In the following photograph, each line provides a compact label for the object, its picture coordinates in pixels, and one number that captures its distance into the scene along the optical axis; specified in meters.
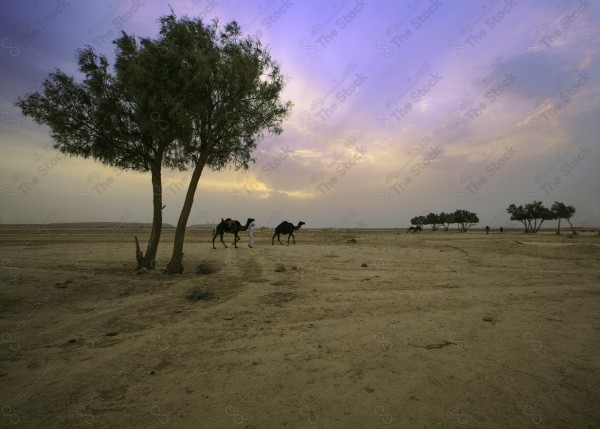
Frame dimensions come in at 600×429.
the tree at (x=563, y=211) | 72.56
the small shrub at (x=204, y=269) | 13.59
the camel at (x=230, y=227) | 25.30
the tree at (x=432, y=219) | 119.96
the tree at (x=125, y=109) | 12.16
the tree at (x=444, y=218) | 113.38
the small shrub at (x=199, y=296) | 9.29
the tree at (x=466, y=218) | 105.81
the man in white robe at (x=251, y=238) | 25.74
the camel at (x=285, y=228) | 30.78
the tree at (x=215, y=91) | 12.21
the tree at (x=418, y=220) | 129.62
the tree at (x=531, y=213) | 77.75
